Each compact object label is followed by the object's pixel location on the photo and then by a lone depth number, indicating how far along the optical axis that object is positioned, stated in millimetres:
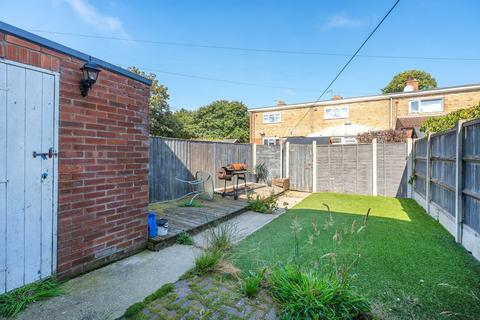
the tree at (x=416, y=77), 31094
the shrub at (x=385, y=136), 12047
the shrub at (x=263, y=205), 6477
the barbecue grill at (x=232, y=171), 7219
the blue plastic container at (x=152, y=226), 3768
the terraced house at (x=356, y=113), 14881
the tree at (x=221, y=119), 35447
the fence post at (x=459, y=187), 3936
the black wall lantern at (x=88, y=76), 2709
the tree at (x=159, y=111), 19547
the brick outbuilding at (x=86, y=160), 2314
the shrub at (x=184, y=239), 3967
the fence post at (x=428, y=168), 5996
